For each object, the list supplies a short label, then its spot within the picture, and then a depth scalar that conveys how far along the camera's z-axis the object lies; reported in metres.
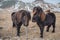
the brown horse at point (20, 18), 4.40
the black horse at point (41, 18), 4.36
